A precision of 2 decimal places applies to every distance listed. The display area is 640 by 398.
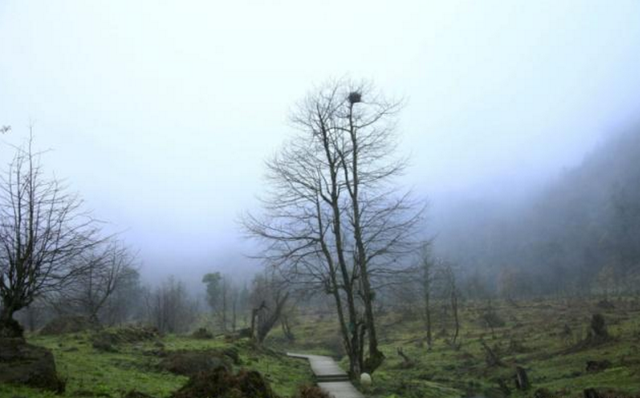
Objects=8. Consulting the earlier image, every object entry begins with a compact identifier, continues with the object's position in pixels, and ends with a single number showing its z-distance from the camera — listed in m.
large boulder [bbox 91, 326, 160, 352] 23.43
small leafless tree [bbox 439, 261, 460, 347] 43.28
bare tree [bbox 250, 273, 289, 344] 20.20
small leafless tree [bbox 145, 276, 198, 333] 58.13
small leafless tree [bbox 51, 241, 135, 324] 14.23
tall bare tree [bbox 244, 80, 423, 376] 18.59
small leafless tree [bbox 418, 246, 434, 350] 42.47
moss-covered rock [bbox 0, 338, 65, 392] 10.86
